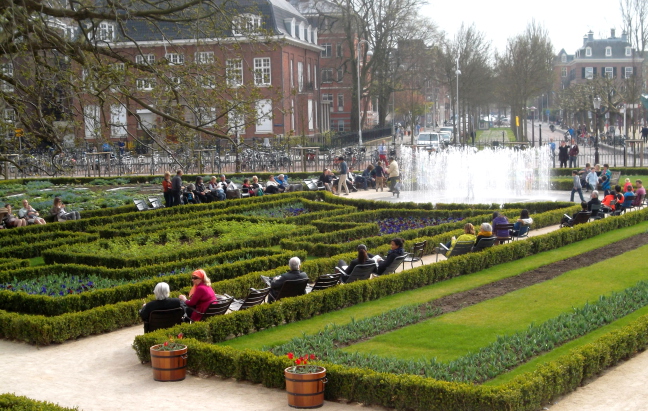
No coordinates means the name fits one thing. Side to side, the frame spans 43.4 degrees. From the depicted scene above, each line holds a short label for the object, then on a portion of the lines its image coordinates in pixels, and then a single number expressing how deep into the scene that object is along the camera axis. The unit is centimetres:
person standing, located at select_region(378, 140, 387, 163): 3891
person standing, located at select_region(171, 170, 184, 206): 2723
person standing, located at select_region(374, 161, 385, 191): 3497
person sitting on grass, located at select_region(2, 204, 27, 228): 2330
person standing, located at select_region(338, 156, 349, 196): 3306
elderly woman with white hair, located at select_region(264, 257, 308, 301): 1393
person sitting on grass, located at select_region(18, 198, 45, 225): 2394
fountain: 3117
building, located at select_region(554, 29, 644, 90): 11056
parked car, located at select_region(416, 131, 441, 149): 5492
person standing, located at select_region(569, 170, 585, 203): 2816
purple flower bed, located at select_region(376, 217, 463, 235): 2295
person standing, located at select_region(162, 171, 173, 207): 2753
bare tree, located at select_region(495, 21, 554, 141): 6272
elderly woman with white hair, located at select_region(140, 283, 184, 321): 1208
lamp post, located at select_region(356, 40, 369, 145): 5403
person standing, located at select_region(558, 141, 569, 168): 3962
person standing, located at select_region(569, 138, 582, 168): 4072
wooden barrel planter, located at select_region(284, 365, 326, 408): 927
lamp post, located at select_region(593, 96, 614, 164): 4019
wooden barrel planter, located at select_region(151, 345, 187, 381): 1049
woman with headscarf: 1246
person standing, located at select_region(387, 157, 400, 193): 3222
